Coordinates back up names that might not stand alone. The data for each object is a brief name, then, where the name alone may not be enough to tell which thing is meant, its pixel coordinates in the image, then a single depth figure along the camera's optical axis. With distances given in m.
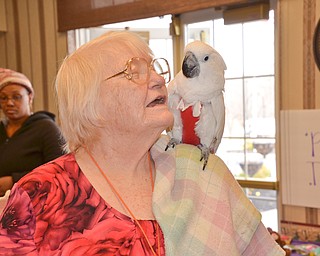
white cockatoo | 1.05
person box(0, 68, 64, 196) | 2.07
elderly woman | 0.89
